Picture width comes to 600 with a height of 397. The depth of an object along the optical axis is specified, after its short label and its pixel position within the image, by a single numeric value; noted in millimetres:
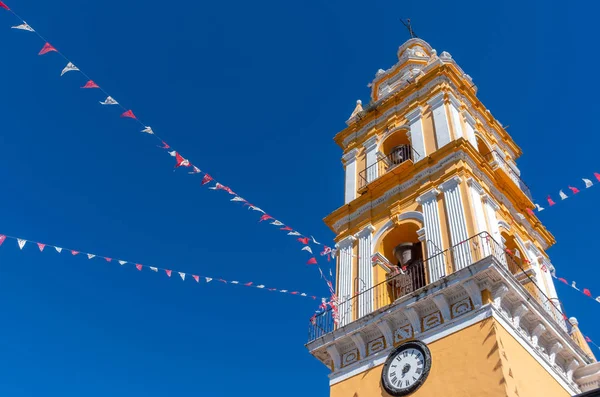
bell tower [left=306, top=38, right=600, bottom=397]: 10711
